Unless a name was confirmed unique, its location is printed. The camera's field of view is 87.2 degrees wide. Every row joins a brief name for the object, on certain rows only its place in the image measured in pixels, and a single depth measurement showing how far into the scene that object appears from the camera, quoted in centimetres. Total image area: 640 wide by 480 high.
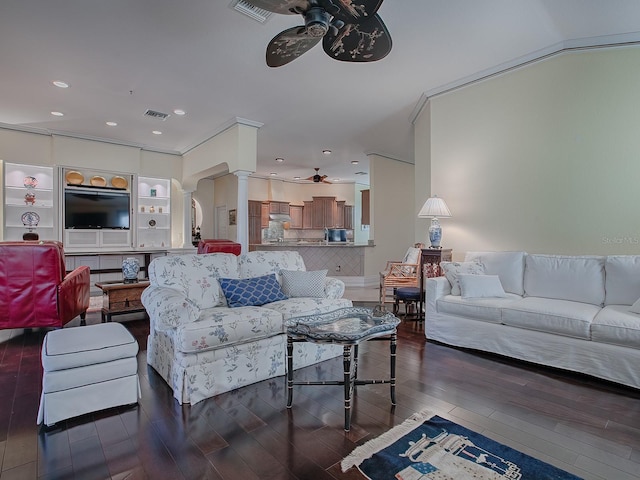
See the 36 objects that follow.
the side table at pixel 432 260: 402
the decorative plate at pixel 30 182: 609
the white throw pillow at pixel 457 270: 367
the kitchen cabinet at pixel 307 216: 1091
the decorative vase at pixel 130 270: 419
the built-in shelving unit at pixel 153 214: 736
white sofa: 256
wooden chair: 479
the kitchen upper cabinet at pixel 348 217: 1106
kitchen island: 779
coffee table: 198
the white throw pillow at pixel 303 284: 331
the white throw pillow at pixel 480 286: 341
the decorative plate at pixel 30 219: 608
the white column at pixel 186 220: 800
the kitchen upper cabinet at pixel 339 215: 1090
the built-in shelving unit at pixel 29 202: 599
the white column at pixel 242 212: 565
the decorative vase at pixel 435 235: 413
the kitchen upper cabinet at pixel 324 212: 1081
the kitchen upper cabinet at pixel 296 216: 1079
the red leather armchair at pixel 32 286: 330
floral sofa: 230
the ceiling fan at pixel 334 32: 205
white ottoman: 196
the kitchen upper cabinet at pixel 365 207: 1018
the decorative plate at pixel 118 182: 706
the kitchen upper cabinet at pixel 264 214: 1000
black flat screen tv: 653
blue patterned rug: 157
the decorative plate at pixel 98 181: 681
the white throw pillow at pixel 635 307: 266
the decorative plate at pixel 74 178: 654
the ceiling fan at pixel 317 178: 875
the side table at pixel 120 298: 395
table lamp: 411
